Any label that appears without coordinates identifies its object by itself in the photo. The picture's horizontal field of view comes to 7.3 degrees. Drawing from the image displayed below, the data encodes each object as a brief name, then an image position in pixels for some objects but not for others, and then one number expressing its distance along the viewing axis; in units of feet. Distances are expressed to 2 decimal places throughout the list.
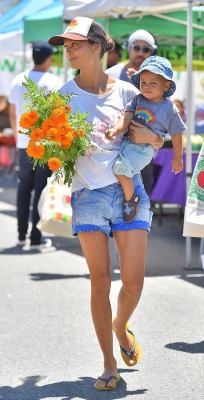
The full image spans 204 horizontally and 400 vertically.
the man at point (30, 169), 52.49
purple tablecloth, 57.69
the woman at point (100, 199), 27.52
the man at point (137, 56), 43.31
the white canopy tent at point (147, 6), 47.06
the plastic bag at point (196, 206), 33.85
